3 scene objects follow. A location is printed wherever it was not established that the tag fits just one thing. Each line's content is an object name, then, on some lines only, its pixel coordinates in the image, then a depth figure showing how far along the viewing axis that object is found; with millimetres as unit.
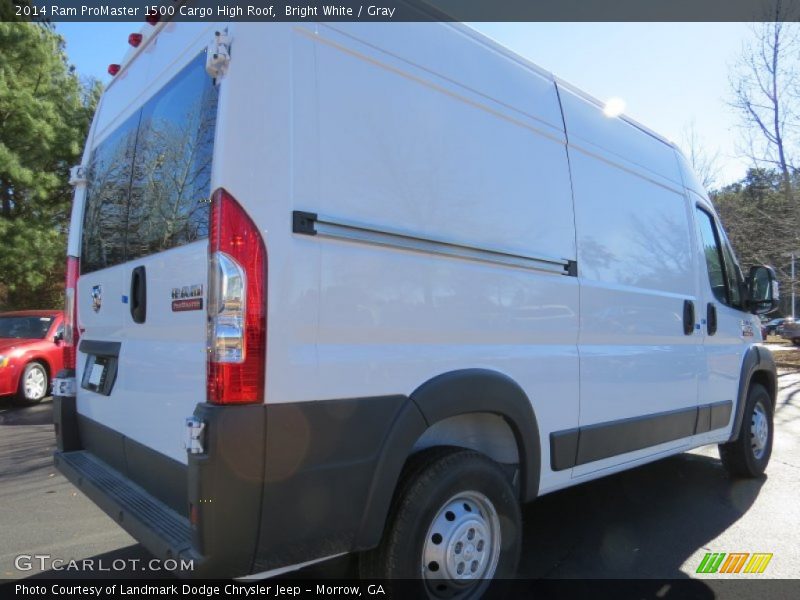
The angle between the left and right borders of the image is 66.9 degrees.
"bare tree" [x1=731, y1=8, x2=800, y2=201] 18734
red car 8985
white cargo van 2100
